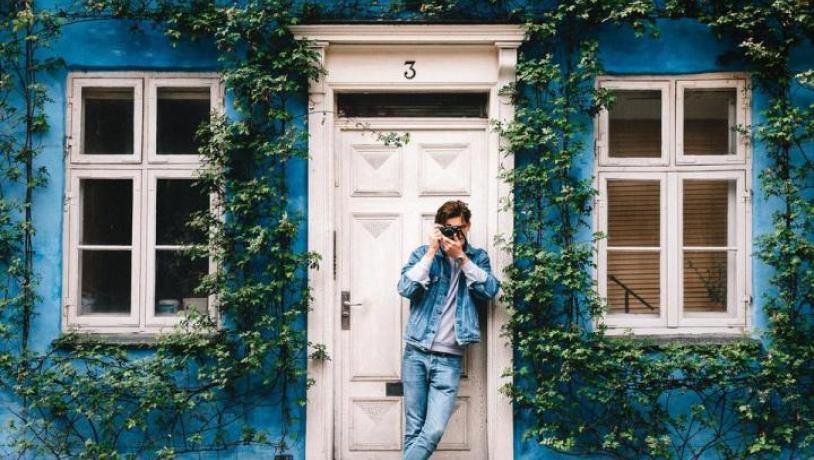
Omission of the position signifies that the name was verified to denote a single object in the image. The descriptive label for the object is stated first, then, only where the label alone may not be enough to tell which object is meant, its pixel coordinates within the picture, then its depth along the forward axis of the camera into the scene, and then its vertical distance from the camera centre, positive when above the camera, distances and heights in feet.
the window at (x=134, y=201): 24.08 +1.14
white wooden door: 24.04 -0.23
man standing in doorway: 22.18 -1.59
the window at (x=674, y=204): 24.11 +1.16
